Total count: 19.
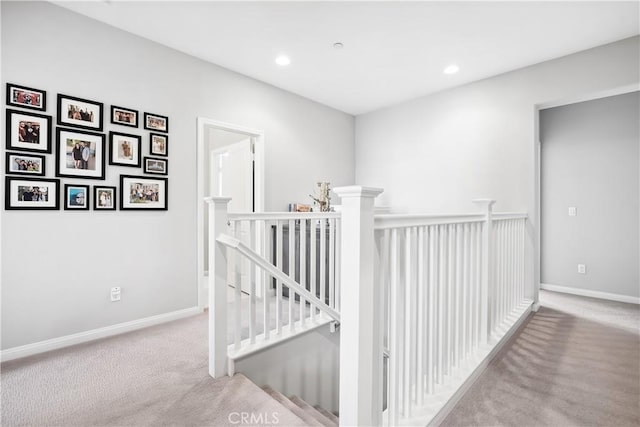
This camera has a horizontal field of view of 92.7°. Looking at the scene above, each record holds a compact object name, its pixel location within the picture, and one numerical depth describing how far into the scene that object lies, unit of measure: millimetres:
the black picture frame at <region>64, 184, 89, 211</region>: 2352
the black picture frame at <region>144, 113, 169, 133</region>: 2759
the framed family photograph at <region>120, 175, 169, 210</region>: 2639
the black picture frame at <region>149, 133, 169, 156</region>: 2787
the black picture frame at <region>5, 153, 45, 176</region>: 2125
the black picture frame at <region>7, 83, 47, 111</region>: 2129
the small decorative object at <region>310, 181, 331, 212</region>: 3850
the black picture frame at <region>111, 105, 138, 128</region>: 2574
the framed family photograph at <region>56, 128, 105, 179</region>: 2318
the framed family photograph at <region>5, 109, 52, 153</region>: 2123
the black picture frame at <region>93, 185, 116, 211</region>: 2488
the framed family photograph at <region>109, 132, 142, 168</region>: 2570
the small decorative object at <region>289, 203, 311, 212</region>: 3830
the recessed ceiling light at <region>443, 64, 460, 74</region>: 3270
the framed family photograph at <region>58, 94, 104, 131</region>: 2328
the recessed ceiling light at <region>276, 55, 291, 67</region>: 3084
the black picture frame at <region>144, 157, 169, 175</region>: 2770
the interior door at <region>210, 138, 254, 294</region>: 3723
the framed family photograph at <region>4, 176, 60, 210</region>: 2127
